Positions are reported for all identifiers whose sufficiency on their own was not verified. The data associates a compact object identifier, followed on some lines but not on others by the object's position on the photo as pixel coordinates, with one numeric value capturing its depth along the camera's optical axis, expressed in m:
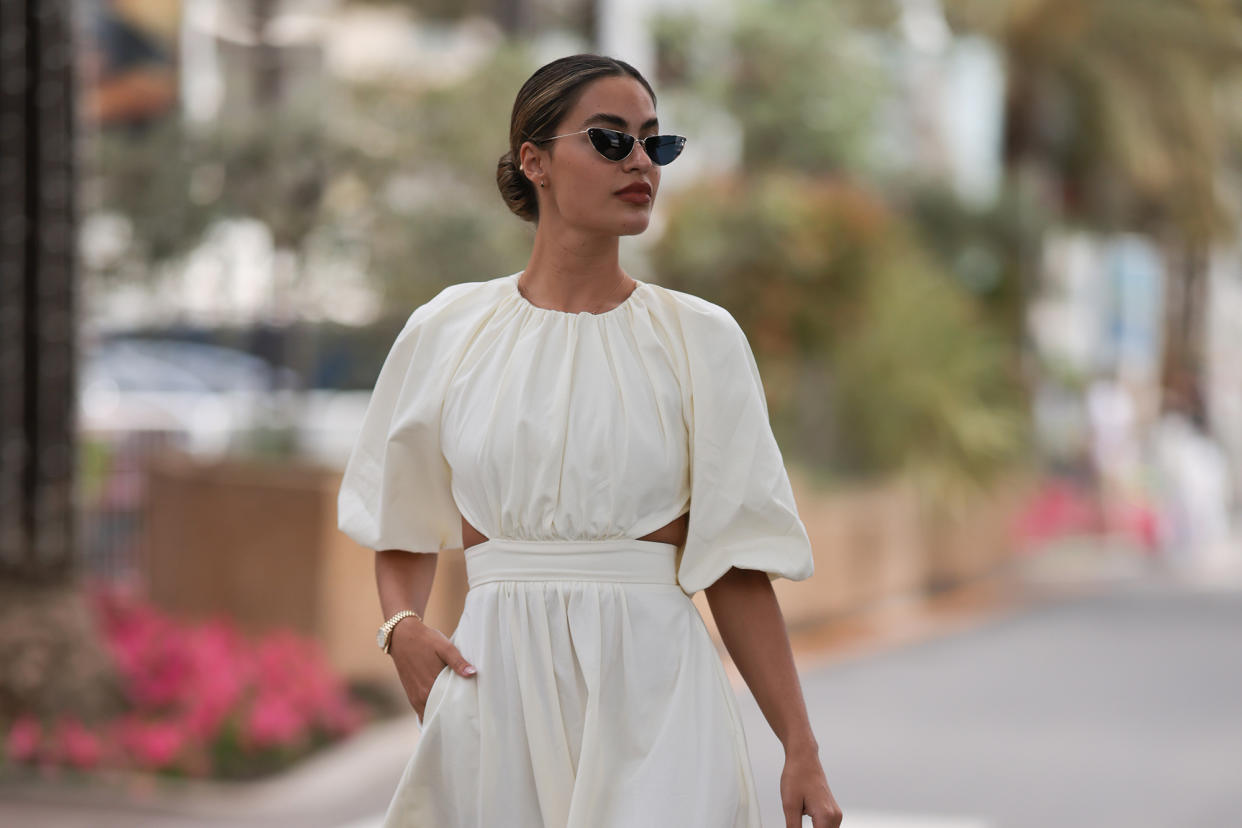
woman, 4.64
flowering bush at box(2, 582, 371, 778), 12.82
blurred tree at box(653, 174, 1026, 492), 24.36
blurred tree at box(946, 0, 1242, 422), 36.46
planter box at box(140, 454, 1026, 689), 16.04
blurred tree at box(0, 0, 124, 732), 13.39
